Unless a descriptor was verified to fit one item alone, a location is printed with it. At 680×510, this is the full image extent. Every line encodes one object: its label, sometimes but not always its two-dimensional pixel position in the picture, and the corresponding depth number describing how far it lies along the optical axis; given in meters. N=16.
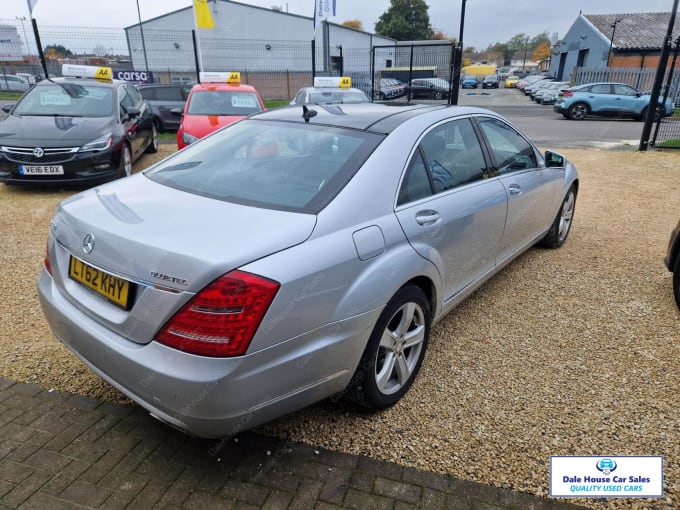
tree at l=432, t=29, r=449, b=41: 91.25
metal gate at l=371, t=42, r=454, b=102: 22.16
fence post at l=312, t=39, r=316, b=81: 15.07
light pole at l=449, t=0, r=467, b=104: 13.34
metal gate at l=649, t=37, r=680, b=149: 10.59
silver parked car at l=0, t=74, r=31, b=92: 23.50
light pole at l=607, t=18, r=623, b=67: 33.09
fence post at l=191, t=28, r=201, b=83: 14.17
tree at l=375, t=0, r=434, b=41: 69.00
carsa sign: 16.94
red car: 8.02
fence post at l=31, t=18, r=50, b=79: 12.15
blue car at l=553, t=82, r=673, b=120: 18.98
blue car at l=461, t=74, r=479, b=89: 49.06
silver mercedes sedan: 1.77
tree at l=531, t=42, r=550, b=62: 95.19
